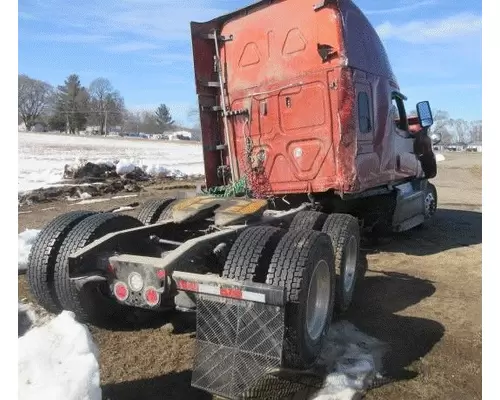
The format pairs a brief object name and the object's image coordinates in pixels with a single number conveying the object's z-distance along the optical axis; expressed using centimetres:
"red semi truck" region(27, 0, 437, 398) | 287
